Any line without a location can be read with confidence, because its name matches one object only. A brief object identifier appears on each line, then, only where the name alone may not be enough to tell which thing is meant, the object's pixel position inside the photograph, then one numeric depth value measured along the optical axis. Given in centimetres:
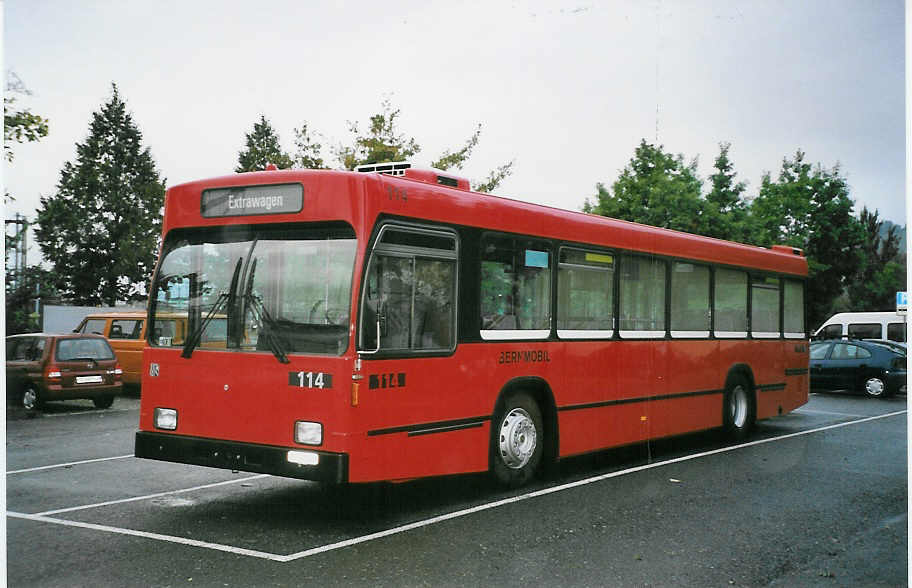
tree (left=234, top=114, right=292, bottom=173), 2834
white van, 3288
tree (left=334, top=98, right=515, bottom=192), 2680
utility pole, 1503
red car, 1695
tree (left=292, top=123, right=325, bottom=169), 2780
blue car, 2233
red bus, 723
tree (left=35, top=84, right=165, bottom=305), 3706
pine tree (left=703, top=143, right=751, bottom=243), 2406
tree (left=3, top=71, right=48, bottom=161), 1443
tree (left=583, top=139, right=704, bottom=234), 2338
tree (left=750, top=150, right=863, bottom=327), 1856
